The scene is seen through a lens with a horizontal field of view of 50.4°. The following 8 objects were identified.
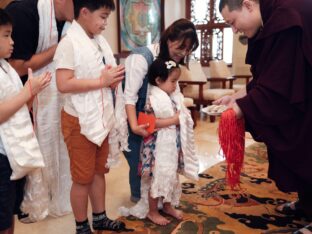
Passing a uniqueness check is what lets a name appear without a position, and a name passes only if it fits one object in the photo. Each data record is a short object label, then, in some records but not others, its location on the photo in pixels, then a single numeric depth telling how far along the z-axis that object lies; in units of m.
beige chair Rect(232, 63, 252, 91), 6.17
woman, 1.87
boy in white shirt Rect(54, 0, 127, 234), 1.57
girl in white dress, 1.88
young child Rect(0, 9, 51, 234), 1.30
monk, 1.57
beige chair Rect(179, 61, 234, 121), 5.18
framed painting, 5.02
